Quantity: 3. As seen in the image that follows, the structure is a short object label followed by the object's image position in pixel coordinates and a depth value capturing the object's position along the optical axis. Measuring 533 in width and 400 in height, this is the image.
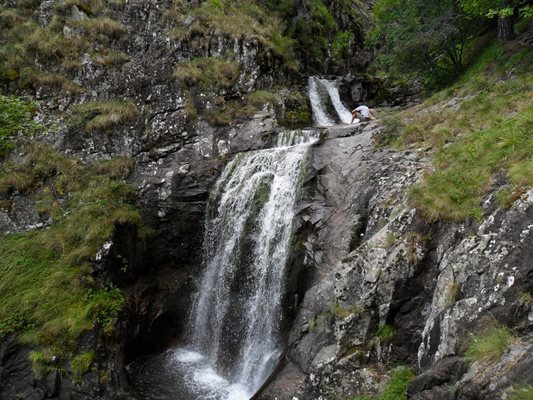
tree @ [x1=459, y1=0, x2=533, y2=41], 11.26
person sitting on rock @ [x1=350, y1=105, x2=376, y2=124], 16.97
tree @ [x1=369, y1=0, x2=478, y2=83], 14.50
